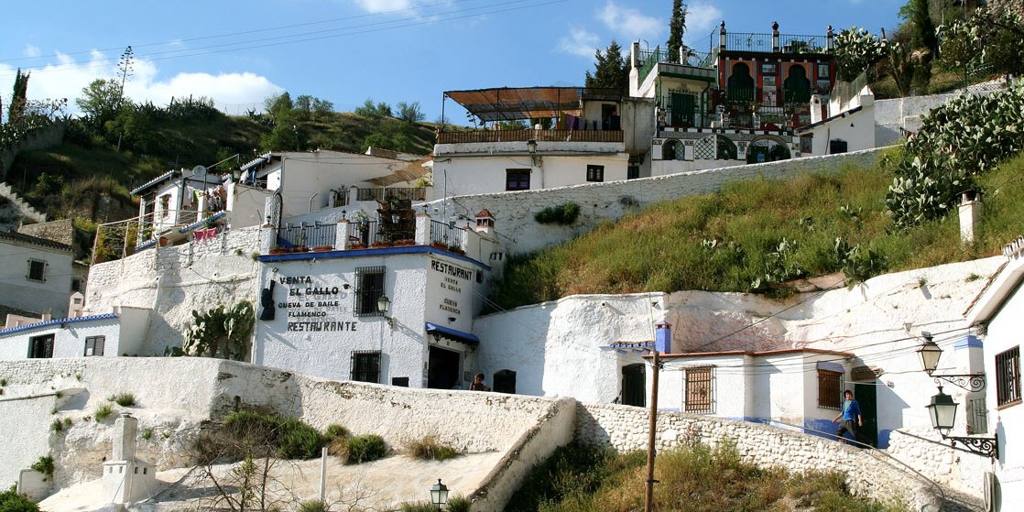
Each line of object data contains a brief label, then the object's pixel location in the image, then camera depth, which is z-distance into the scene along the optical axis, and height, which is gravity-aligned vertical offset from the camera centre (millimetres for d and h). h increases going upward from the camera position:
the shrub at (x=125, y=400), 31828 +32
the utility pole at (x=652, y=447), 21562 -481
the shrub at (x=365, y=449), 28141 -925
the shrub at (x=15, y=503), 28002 -2548
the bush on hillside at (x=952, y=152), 31500 +8345
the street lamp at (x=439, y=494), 22938 -1580
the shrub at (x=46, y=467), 31188 -1816
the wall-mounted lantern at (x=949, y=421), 18734 +189
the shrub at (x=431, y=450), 27500 -869
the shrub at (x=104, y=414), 31281 -347
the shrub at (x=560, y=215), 38062 +6564
